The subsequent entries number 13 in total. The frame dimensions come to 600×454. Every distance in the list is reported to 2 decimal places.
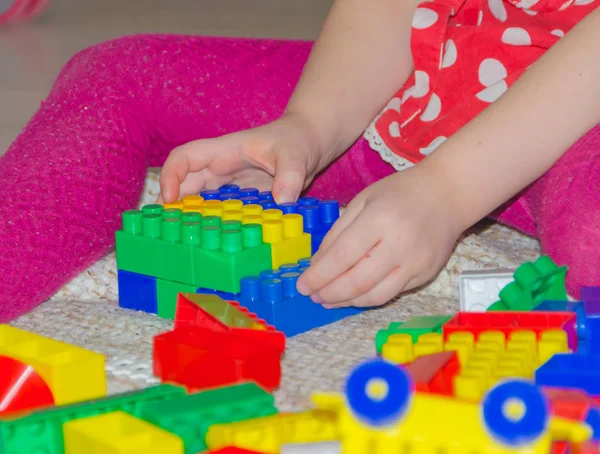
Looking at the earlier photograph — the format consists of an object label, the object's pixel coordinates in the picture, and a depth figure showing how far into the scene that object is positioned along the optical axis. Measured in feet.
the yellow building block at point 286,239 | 3.70
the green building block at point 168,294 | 3.75
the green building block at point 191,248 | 3.65
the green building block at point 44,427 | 2.98
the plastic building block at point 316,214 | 3.82
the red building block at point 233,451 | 2.90
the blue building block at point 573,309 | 3.39
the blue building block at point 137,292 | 3.82
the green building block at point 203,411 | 3.02
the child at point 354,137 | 3.68
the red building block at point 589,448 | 2.82
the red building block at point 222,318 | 3.34
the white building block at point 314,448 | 2.90
